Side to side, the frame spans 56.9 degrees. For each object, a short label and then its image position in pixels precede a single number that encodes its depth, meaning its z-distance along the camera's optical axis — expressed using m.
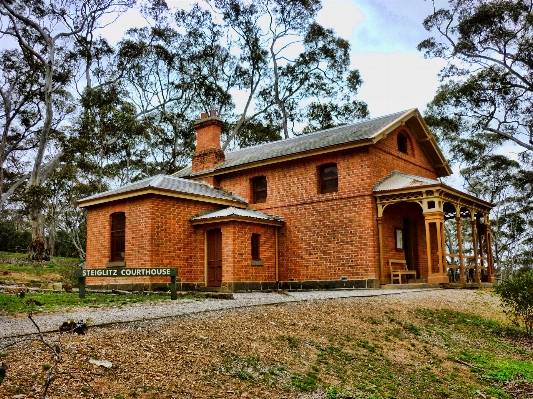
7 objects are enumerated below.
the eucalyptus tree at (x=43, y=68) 27.80
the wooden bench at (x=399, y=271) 16.78
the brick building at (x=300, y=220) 16.53
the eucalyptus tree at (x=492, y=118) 26.31
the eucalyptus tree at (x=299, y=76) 35.41
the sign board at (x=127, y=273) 12.08
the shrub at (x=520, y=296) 11.10
